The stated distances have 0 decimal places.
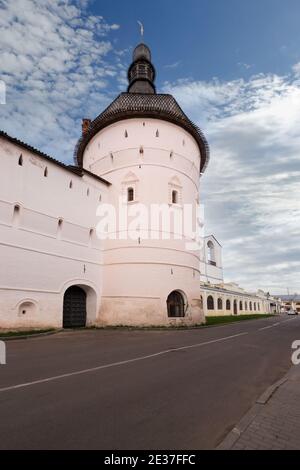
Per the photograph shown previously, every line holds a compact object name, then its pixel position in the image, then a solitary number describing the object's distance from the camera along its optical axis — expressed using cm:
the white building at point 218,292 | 3847
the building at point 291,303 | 13675
